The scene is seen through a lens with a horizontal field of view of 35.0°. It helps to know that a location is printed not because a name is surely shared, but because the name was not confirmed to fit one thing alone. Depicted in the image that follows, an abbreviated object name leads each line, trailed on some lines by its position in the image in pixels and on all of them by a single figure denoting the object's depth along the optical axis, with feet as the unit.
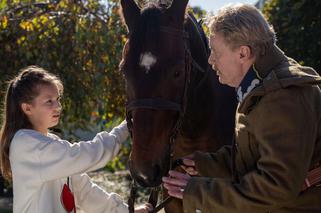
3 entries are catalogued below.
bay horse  7.73
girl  8.28
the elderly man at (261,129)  5.87
